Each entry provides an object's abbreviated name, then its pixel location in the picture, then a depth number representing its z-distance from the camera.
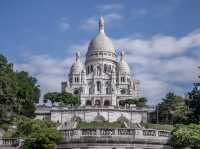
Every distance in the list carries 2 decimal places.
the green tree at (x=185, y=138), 27.52
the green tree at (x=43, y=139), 26.84
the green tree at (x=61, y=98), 117.56
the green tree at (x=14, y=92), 50.47
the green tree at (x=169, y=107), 88.69
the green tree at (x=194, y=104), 48.42
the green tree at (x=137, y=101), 116.62
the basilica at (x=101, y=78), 139.88
